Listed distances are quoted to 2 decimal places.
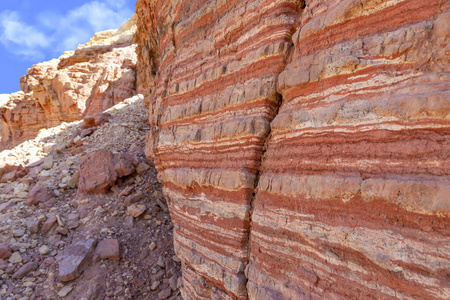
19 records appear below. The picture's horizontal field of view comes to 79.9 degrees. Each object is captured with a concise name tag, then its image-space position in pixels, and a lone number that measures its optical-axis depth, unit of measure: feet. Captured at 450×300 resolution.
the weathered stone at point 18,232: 20.25
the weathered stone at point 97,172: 23.73
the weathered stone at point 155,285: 16.80
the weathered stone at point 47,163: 29.12
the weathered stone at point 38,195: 23.57
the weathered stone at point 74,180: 25.72
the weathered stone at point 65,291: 16.55
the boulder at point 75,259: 17.06
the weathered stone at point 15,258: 18.31
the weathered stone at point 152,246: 19.02
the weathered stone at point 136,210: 21.20
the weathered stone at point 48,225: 20.92
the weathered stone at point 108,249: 18.15
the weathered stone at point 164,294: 16.17
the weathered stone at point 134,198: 22.34
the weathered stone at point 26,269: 17.56
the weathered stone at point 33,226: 20.78
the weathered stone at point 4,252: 18.42
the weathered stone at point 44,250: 19.06
